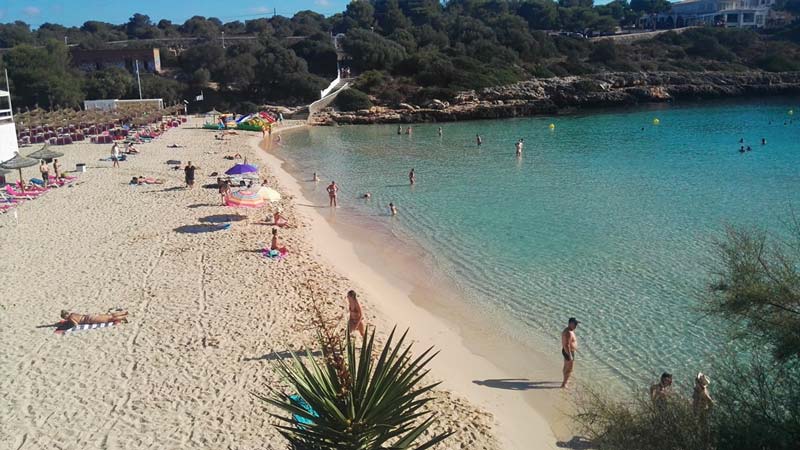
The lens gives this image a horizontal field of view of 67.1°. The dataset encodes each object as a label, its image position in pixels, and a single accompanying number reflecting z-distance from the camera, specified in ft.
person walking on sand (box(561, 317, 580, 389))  29.91
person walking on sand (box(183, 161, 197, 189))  70.18
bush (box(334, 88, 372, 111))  173.99
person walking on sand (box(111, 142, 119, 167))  85.07
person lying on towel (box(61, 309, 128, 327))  33.12
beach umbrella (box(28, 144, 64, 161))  70.49
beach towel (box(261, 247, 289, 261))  47.24
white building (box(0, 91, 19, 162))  71.21
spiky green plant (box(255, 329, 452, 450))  13.12
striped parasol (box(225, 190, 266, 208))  53.83
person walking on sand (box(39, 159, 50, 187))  70.52
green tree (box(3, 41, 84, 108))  154.40
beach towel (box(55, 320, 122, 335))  32.81
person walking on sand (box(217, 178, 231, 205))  63.10
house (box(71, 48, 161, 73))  215.92
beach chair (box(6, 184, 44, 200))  65.67
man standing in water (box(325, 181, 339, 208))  68.49
